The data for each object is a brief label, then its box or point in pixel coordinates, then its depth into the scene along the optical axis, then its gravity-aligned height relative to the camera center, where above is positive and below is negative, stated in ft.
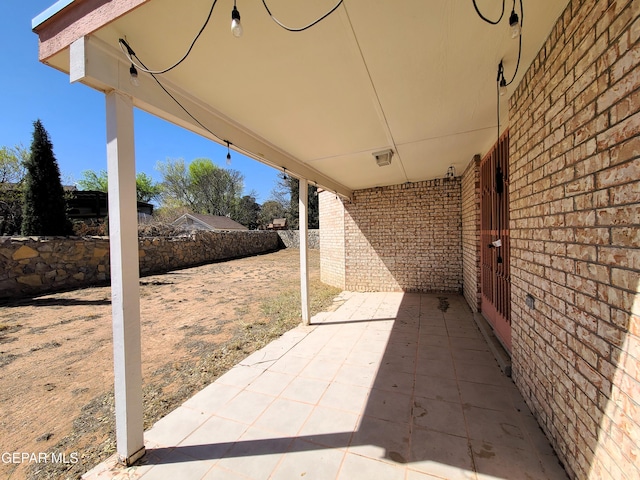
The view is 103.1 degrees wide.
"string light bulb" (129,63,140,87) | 5.31 +3.55
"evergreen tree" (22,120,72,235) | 26.16 +5.63
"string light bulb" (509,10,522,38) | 4.09 +3.42
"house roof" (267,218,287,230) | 79.25 +4.54
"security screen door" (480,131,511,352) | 9.96 -0.34
